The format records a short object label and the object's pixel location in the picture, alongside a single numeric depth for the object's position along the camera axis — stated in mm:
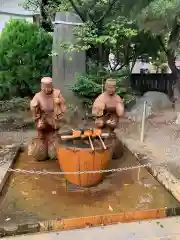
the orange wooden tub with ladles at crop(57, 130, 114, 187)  2502
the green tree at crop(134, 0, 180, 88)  4448
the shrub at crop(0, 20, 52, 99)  5581
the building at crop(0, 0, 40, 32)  7915
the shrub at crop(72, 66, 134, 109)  5127
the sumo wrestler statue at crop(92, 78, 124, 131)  3117
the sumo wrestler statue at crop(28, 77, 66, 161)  3055
